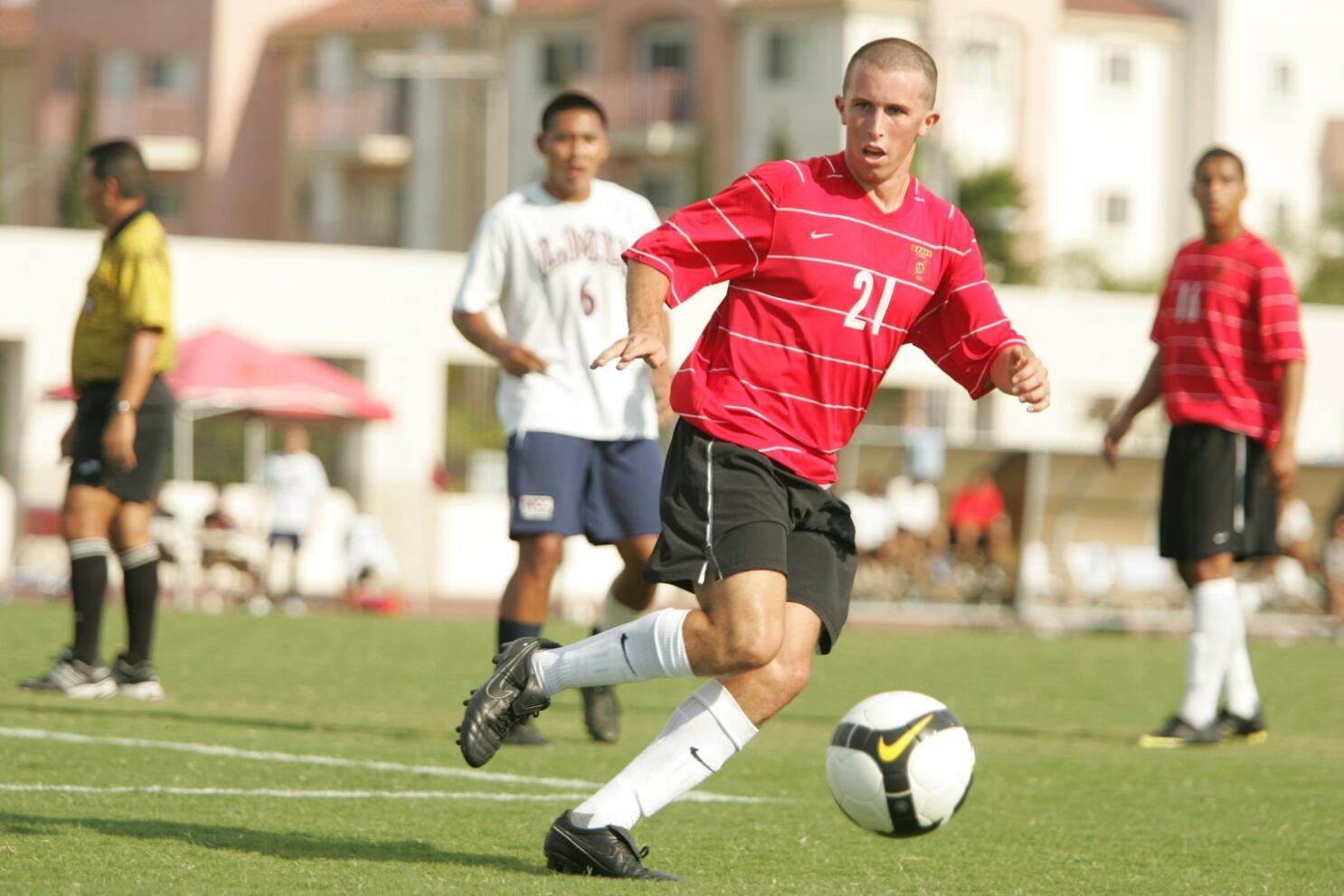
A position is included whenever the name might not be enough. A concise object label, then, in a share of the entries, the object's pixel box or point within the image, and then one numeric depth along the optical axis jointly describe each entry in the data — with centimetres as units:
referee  1820
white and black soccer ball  1062
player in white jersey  1647
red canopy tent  4597
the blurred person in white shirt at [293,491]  4712
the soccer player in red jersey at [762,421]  1049
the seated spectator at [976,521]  4703
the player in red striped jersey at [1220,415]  1819
